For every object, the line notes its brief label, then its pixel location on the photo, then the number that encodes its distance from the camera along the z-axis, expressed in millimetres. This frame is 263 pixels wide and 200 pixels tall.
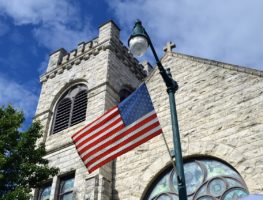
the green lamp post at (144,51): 4412
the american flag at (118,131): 5674
